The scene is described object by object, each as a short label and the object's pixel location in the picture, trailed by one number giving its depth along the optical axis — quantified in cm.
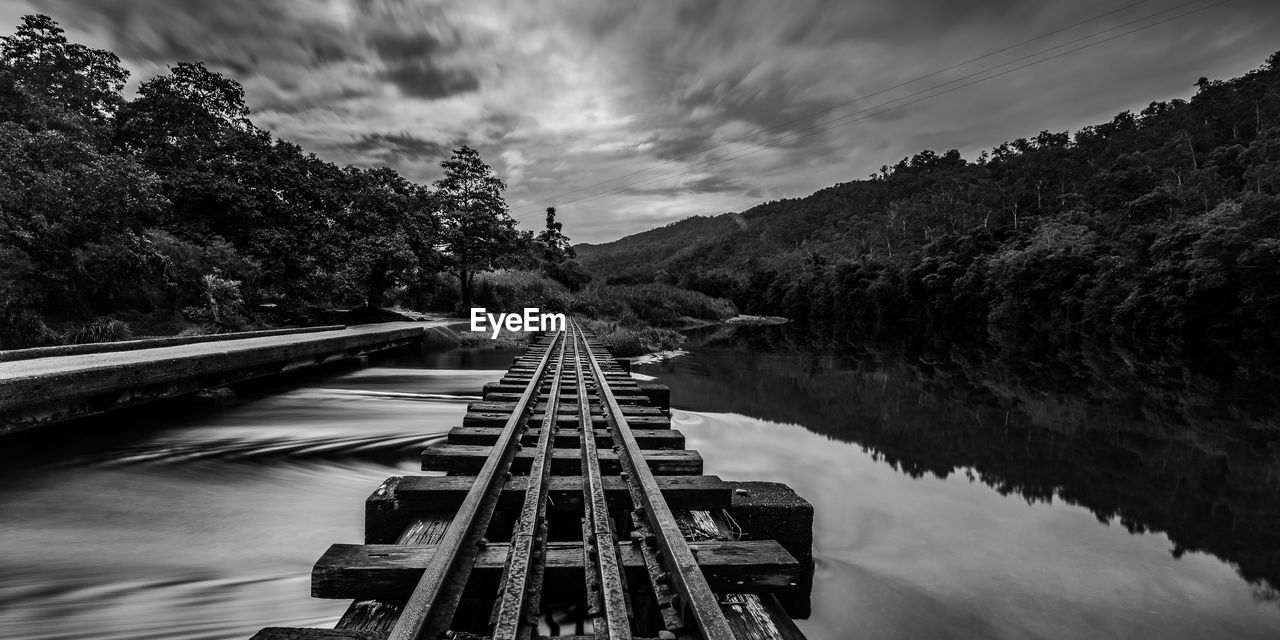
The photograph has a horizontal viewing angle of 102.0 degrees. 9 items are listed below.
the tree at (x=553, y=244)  5269
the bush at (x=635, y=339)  1714
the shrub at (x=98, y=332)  1030
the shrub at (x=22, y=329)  924
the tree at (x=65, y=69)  1900
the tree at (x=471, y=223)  2552
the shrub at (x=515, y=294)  2958
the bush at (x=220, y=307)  1340
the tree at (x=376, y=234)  1834
